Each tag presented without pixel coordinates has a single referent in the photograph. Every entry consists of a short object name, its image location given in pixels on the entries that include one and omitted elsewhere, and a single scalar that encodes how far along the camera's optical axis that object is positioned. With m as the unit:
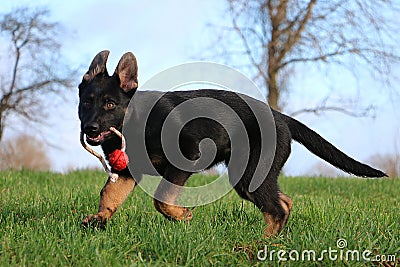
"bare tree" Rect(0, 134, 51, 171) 16.25
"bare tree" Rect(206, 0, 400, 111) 16.52
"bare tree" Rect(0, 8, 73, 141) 16.28
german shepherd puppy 4.47
